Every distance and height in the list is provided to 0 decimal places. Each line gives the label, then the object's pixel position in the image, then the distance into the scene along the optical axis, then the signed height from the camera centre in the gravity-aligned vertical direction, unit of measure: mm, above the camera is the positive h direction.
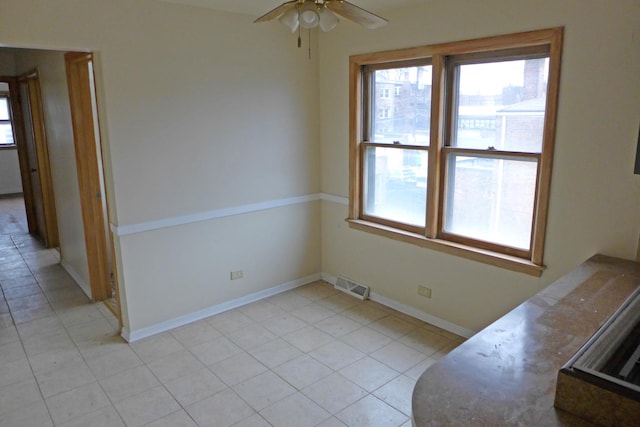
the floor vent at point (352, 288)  4301 -1517
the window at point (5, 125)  9391 +170
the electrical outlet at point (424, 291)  3760 -1332
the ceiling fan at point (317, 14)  2062 +549
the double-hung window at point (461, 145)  2970 -109
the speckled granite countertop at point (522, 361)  1400 -853
